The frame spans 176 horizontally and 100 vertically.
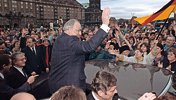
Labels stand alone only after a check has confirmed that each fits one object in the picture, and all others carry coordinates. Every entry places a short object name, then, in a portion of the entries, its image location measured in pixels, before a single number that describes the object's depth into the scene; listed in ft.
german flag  15.71
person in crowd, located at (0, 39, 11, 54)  12.10
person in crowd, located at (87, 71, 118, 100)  4.36
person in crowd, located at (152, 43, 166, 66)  9.95
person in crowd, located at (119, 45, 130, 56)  11.99
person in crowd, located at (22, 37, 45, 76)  11.53
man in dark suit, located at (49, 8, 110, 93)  5.33
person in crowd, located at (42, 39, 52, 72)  13.44
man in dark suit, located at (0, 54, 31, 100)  5.52
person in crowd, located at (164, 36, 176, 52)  11.81
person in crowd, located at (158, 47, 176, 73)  8.57
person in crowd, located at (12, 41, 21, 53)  14.59
